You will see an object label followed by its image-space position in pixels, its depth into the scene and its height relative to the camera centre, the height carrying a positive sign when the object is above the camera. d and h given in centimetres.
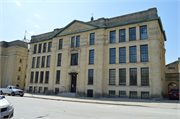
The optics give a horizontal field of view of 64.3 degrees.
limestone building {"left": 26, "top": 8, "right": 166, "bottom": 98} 2305 +356
